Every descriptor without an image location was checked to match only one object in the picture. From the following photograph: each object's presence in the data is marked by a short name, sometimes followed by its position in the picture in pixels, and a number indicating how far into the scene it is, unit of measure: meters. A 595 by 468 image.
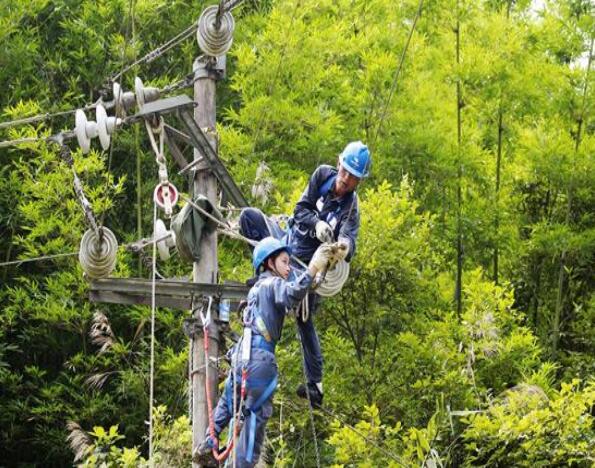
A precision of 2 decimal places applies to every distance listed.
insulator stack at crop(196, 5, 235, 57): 14.93
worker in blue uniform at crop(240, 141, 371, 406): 12.49
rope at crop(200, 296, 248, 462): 11.37
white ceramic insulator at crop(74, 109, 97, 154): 14.42
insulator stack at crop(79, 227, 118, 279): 14.69
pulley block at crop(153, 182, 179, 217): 13.54
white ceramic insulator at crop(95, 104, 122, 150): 14.46
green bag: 14.31
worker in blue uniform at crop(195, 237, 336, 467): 11.33
